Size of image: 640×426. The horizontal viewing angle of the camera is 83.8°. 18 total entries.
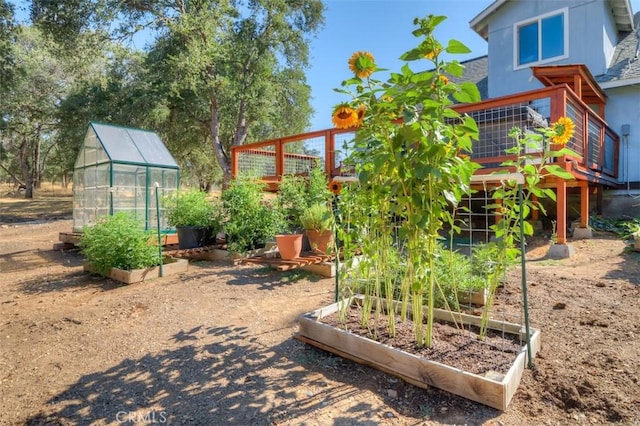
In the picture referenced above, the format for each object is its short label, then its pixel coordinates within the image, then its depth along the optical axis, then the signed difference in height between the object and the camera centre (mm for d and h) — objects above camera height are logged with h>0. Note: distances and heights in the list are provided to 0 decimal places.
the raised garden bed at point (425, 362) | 1822 -935
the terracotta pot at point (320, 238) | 5020 -501
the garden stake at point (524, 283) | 2028 -478
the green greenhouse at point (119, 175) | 7066 +643
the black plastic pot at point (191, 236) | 6168 -544
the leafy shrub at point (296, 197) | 5660 +99
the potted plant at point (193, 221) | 6164 -282
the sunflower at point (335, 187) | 3366 +152
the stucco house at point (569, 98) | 5785 +2202
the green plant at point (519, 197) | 1996 +22
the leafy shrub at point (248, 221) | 5609 -275
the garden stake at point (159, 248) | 4801 -586
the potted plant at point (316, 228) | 4896 -349
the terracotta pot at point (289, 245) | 4742 -557
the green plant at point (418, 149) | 1799 +286
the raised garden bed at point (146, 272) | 4562 -891
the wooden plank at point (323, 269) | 4480 -844
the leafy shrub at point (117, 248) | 4684 -560
